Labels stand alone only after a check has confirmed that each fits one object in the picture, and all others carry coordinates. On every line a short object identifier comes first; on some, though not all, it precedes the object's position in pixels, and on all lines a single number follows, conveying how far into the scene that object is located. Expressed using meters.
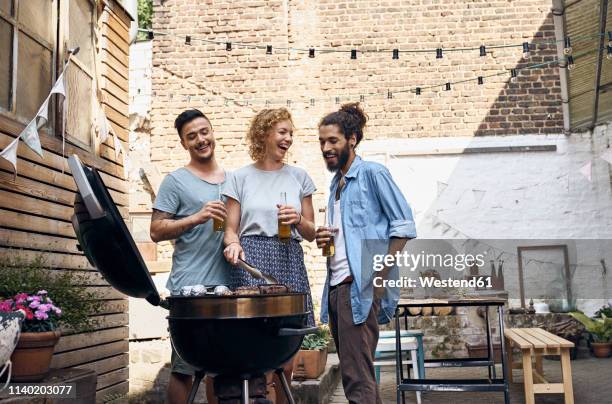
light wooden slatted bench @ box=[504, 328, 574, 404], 4.58
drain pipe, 8.88
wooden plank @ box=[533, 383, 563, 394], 4.65
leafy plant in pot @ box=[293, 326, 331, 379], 4.98
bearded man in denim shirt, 2.77
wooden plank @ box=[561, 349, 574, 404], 4.56
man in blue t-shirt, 2.89
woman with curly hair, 2.96
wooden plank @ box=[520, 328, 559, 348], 4.58
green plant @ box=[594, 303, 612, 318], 8.46
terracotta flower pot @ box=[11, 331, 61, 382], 3.03
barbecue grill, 2.30
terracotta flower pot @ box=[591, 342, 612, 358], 7.88
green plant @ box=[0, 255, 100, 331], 3.31
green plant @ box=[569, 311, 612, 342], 8.01
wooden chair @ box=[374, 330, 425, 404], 5.36
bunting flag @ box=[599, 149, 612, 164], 8.19
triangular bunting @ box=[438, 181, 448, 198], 9.00
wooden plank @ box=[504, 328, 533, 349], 4.60
